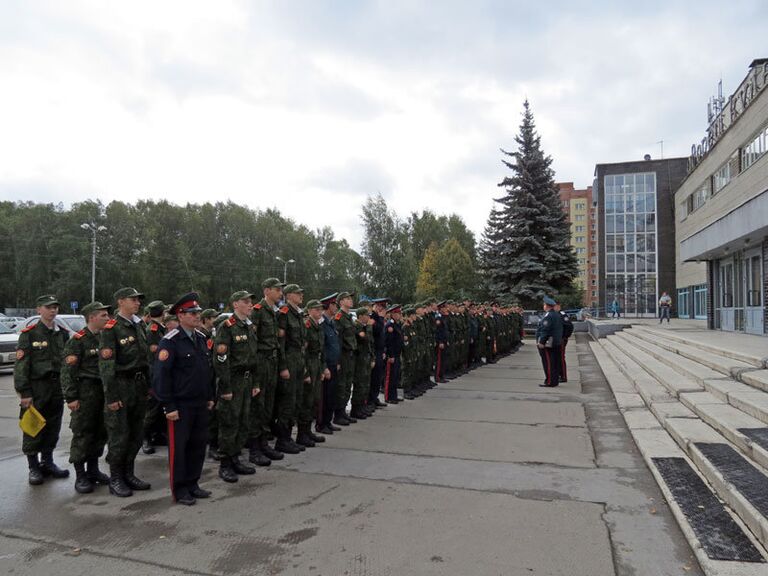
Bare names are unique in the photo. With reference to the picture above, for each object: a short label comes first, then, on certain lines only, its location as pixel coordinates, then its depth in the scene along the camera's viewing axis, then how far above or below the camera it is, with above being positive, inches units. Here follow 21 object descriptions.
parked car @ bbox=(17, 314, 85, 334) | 644.7 -21.4
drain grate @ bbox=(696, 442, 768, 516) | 164.2 -57.5
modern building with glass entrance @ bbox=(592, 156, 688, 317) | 2087.8 +297.2
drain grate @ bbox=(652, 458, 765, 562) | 142.0 -64.2
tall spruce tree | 1186.6 +163.2
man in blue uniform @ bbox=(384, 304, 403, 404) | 394.9 -36.3
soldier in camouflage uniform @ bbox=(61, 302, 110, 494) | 202.5 -38.9
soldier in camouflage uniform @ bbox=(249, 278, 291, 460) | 239.1 -29.7
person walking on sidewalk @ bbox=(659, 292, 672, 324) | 1114.1 +5.5
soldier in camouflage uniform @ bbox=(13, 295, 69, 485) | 213.9 -34.0
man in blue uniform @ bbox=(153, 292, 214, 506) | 187.3 -32.7
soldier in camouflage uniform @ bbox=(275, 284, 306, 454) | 253.0 -35.1
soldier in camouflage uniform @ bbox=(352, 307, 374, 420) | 330.0 -36.9
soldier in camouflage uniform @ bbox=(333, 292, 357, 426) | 308.0 -31.6
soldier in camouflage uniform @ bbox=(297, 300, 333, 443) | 266.7 -32.3
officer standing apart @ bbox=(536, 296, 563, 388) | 467.5 -31.5
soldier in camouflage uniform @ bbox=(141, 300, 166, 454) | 253.4 -45.7
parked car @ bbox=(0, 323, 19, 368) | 550.0 -48.0
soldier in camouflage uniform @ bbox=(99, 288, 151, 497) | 195.6 -31.1
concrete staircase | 148.9 -57.9
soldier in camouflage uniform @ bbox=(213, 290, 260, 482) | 214.1 -32.2
